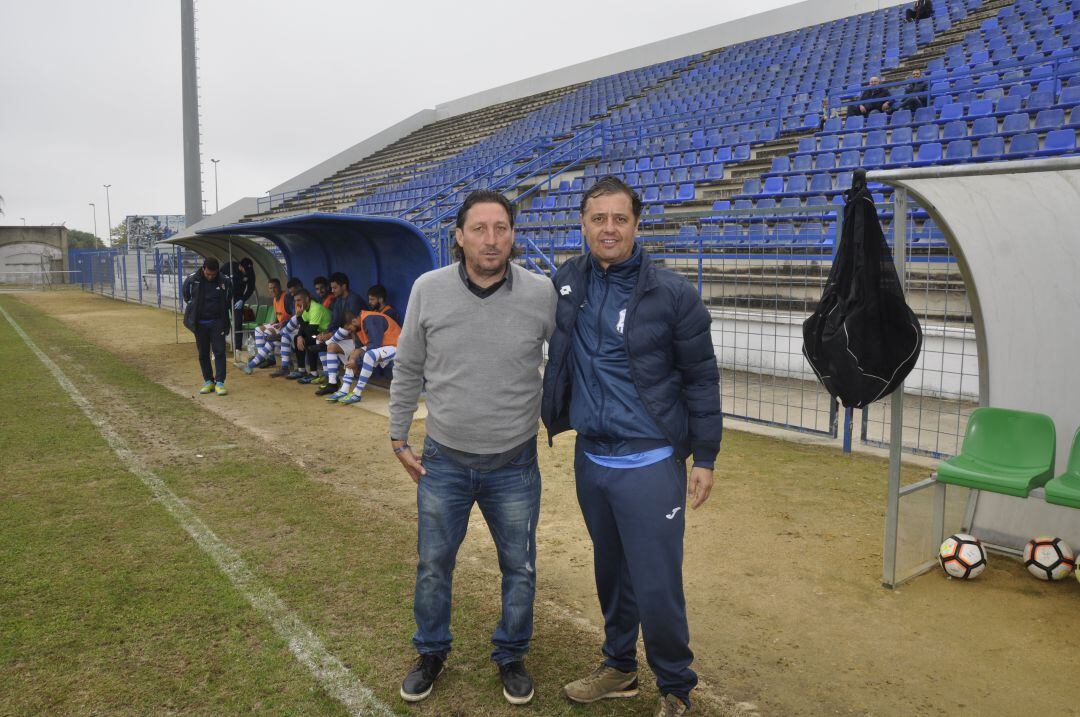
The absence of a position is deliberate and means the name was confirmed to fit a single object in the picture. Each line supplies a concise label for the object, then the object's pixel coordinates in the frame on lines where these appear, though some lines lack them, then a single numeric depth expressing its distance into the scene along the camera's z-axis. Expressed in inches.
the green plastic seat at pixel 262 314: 513.3
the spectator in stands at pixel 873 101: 511.3
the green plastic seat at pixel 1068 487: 141.9
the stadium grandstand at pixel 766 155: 335.6
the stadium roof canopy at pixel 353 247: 364.2
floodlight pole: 1125.1
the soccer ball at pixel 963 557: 159.5
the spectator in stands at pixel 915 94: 496.6
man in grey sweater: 111.3
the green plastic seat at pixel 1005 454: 151.1
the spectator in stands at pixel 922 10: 729.0
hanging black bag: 143.6
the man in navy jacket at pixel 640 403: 102.9
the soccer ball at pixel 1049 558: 156.3
